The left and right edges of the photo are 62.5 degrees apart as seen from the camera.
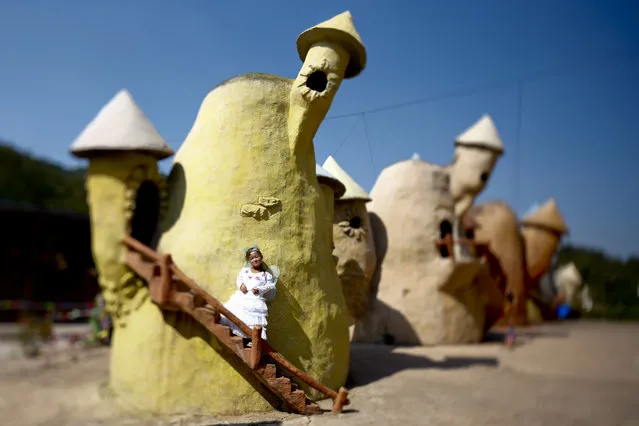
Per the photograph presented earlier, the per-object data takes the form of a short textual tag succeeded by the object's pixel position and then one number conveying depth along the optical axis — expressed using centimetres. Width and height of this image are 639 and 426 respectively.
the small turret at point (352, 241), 1155
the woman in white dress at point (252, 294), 590
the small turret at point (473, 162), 1432
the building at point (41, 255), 1794
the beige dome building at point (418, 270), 1334
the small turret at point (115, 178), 652
